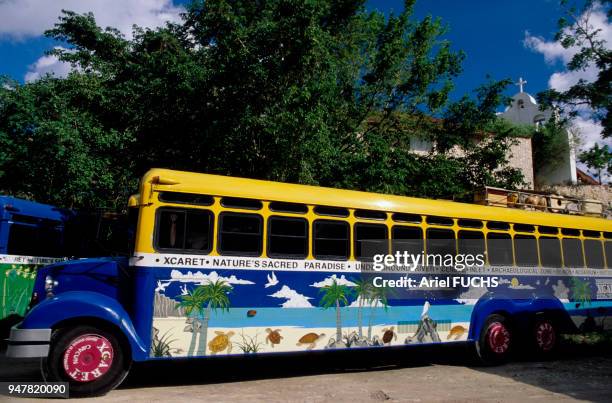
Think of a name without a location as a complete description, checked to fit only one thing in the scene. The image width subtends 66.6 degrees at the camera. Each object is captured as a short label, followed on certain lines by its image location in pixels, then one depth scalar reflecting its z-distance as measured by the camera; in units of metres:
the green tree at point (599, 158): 19.36
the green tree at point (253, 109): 11.79
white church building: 30.28
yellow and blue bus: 6.05
